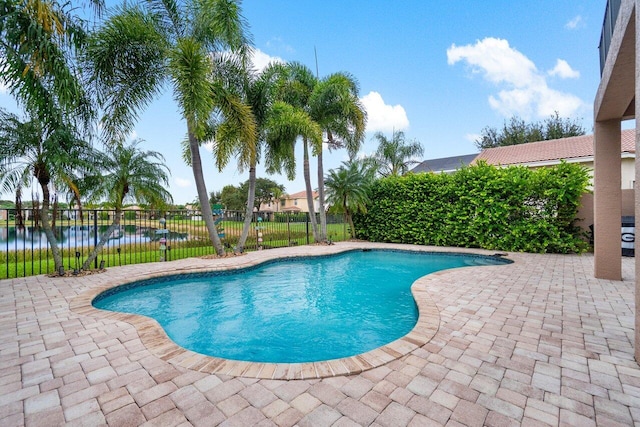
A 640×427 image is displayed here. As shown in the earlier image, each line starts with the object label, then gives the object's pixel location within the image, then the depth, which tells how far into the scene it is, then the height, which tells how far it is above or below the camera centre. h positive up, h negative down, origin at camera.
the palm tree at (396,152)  23.00 +4.58
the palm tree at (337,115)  11.63 +4.06
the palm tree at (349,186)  12.66 +1.08
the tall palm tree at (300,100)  11.74 +4.80
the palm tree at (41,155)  5.35 +1.27
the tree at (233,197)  43.09 +2.58
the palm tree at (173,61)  7.07 +4.00
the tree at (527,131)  23.31 +6.46
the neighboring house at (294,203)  49.92 +1.65
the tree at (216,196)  51.87 +3.43
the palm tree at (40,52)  3.68 +2.31
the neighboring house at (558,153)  12.31 +2.83
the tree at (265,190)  46.84 +3.77
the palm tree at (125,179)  6.61 +0.92
